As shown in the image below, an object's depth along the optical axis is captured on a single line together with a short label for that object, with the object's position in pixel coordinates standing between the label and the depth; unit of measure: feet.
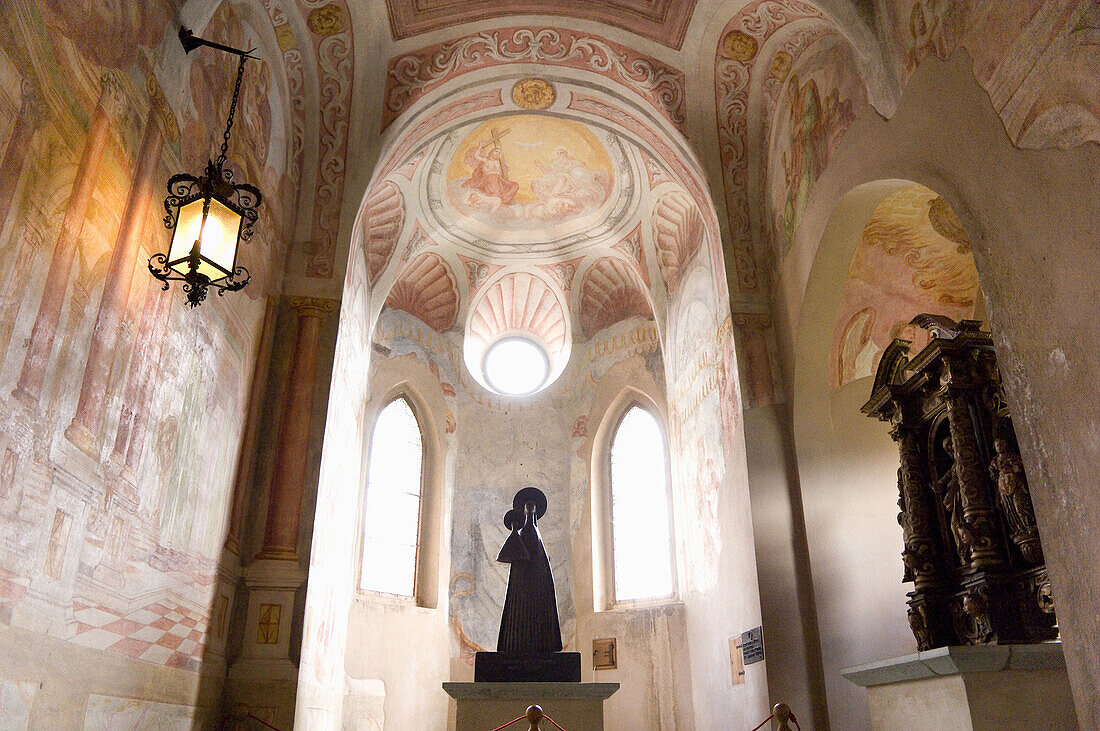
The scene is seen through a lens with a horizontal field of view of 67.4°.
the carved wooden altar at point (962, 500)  17.37
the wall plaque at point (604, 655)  38.37
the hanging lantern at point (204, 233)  16.06
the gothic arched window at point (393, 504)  40.19
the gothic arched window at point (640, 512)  41.19
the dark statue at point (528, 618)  21.77
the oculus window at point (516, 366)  48.62
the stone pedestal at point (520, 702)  20.49
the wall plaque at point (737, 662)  29.58
